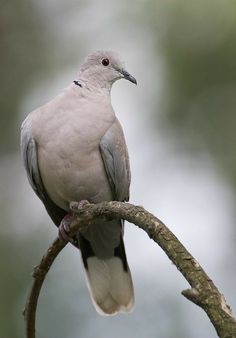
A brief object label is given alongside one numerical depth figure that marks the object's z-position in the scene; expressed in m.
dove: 8.02
